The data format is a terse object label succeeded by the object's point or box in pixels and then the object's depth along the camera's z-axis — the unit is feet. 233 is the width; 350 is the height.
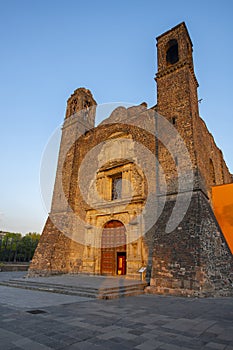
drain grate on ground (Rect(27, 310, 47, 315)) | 14.66
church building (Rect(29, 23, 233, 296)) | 26.09
